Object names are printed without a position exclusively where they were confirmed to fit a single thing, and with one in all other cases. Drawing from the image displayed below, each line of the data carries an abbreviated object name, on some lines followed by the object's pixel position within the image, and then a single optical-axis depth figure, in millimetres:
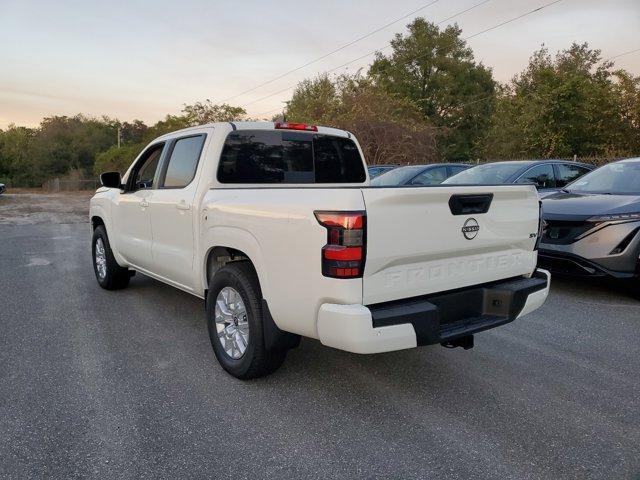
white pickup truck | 2725
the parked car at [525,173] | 8164
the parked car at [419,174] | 10859
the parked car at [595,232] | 5383
